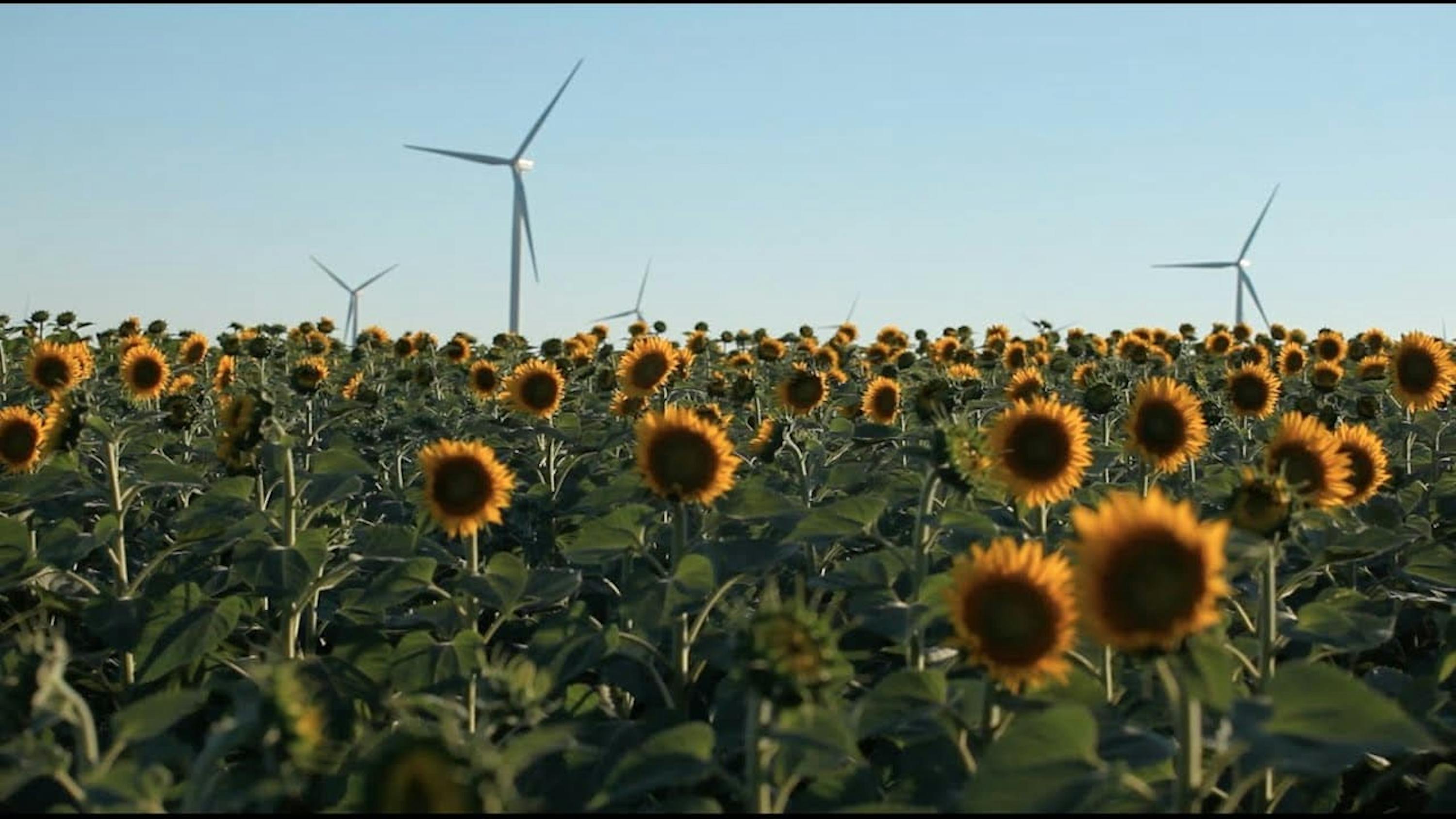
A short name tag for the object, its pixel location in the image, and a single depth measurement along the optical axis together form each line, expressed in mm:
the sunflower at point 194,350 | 14281
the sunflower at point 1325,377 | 11031
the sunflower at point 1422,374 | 9172
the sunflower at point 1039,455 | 4809
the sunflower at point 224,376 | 11047
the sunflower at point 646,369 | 8914
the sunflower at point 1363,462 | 5742
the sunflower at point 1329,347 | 13242
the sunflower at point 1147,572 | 2553
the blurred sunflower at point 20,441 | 6535
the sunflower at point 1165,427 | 5742
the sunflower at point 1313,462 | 4469
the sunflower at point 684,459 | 4660
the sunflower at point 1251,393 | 8602
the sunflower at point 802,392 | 8883
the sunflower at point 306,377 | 9227
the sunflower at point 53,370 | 8852
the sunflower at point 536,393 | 8570
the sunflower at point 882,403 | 8883
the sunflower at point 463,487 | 4910
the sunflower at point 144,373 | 10312
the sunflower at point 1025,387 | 8484
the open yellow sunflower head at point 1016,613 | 3020
